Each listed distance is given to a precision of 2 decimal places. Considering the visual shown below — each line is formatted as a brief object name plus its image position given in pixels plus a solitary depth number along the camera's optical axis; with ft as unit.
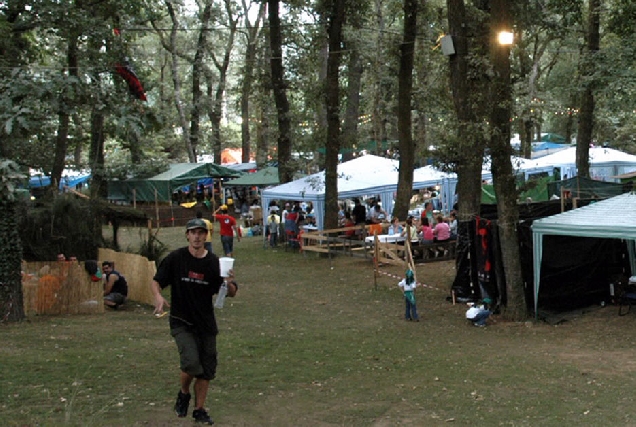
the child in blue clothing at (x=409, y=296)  45.88
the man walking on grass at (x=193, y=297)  21.30
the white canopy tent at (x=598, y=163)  117.55
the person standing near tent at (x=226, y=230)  71.87
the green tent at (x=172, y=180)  136.67
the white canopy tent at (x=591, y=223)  41.57
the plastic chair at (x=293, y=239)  87.71
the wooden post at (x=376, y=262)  59.69
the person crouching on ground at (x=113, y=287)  48.60
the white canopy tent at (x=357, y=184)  85.05
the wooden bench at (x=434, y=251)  70.08
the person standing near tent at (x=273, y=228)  91.04
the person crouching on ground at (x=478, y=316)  45.55
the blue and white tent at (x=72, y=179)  155.96
